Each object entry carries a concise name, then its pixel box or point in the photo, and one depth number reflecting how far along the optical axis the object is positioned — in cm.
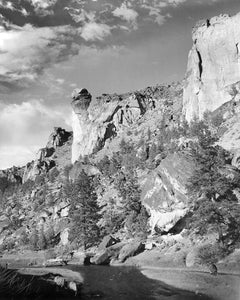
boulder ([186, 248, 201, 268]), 4011
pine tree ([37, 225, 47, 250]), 8991
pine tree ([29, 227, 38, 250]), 9225
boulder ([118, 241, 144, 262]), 5459
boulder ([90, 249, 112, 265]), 5625
